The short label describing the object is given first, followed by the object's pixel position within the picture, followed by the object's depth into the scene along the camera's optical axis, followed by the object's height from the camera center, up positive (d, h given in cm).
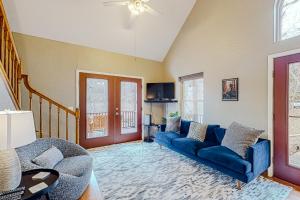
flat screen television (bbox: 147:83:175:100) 429 +26
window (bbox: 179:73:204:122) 366 +5
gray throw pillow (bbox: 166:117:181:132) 354 -66
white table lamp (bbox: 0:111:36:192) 96 -32
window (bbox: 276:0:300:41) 222 +136
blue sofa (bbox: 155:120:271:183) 198 -94
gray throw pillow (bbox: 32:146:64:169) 166 -77
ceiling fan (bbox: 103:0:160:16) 239 +171
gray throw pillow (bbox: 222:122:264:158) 214 -65
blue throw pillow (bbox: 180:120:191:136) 347 -73
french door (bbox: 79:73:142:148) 359 -30
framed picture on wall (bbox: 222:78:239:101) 281 +21
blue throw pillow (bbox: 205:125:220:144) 292 -77
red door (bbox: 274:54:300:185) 213 -32
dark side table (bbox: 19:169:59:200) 102 -72
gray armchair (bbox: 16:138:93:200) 138 -88
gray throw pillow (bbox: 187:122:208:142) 291 -72
